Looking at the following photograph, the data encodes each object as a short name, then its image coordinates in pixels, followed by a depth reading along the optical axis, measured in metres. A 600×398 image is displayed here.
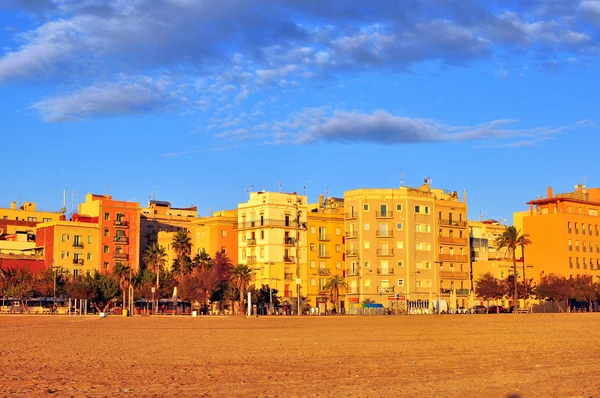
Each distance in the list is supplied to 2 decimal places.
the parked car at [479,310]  114.44
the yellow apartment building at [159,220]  138.88
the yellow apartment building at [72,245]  120.06
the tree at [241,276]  107.94
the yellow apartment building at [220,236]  123.25
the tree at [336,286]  114.12
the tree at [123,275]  106.06
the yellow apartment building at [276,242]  114.19
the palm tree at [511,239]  114.94
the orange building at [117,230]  125.56
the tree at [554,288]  112.62
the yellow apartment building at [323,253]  116.75
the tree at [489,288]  116.56
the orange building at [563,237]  120.88
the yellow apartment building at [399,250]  112.50
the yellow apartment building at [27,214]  149.75
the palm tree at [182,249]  116.88
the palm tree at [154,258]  119.69
